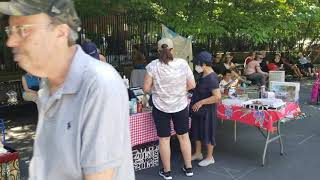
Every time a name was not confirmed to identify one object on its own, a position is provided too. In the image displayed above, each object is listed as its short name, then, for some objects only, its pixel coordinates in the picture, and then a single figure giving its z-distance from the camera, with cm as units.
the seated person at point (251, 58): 880
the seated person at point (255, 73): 830
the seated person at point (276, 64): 908
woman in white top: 344
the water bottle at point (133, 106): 365
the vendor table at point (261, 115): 379
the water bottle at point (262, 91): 443
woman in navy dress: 367
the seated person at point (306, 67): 1106
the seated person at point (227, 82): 475
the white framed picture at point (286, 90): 452
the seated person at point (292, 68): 1063
